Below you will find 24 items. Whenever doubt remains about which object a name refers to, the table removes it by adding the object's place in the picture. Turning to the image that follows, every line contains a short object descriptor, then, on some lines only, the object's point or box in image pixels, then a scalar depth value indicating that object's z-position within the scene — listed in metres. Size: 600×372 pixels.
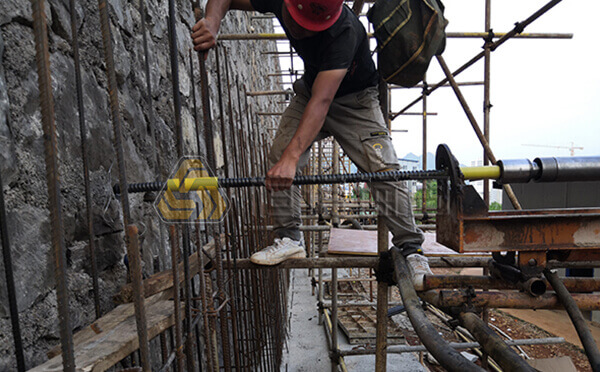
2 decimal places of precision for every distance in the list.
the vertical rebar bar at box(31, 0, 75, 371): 0.66
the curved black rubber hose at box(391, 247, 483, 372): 0.86
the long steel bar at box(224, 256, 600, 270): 1.99
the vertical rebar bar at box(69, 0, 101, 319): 1.12
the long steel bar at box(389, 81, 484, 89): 5.46
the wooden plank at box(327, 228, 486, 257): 2.30
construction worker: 1.68
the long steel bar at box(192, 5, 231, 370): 1.33
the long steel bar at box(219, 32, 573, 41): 2.91
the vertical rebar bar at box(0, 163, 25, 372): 0.89
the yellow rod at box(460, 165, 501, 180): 1.42
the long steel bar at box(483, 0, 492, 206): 3.73
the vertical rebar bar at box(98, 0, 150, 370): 0.88
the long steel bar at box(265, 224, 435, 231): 3.63
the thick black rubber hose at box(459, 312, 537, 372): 0.83
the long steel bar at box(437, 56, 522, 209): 3.15
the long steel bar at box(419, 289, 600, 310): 1.49
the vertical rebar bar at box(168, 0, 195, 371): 1.23
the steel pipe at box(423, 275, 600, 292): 1.65
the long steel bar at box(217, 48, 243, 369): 1.99
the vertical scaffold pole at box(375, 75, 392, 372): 2.08
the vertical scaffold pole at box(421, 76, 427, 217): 5.17
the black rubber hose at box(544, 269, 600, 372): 1.23
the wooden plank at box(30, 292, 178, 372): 0.94
